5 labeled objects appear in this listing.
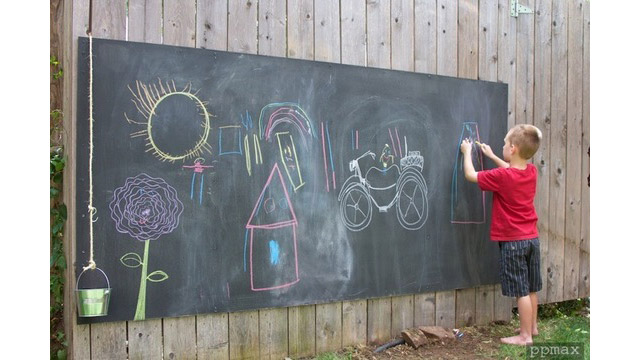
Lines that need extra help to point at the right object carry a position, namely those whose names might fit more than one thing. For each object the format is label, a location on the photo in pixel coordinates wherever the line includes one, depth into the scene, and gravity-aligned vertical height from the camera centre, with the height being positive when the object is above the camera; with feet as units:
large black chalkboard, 10.80 -0.31
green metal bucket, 10.18 -2.34
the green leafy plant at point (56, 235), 11.26 -1.32
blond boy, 14.16 -1.27
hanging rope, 10.50 +0.17
